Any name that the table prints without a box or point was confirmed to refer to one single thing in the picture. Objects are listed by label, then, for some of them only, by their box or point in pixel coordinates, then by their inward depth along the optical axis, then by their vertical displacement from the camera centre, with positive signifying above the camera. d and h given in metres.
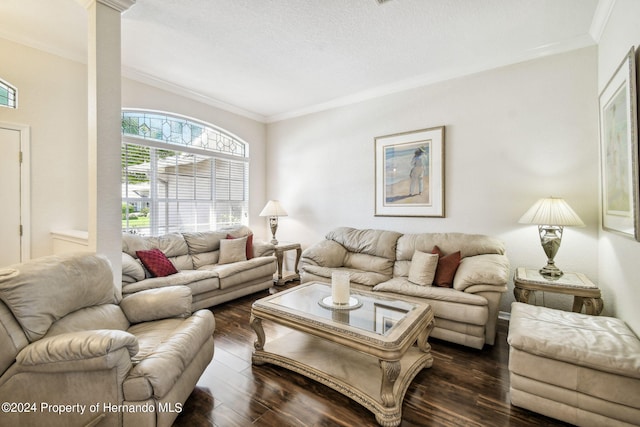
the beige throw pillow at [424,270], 2.89 -0.62
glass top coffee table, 1.66 -0.88
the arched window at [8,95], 2.79 +1.18
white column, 2.22 +0.71
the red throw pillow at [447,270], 2.82 -0.61
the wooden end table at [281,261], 4.34 -0.80
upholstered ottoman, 1.47 -0.90
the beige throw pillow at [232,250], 3.92 -0.56
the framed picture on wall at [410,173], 3.59 +0.52
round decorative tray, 2.22 -0.76
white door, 2.77 +0.15
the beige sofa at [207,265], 2.99 -0.70
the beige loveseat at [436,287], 2.46 -0.67
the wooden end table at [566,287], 2.29 -0.66
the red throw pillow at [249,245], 4.11 -0.50
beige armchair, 1.31 -0.78
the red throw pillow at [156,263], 3.12 -0.59
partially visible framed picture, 1.75 +0.44
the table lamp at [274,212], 4.64 -0.01
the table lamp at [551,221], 2.51 -0.09
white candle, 2.28 -0.63
